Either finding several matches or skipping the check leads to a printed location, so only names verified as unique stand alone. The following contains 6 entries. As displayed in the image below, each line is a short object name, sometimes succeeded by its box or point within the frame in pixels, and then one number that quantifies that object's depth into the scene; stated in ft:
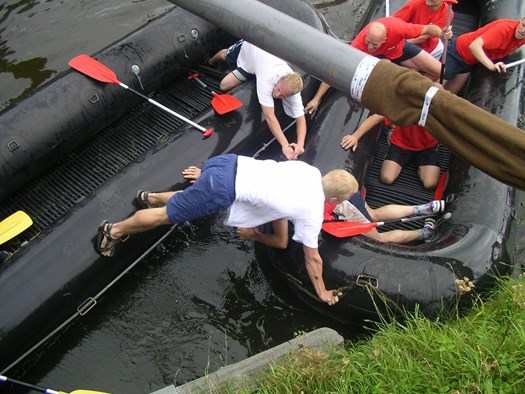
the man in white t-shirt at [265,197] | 10.36
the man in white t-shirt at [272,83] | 13.55
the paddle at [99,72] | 13.93
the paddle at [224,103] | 14.40
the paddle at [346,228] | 11.82
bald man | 14.14
